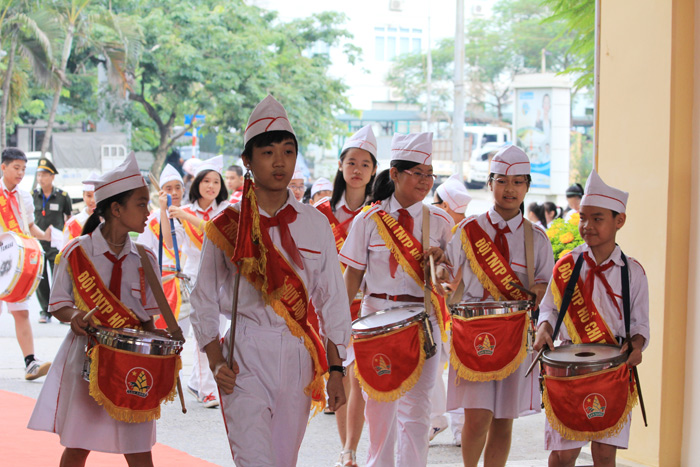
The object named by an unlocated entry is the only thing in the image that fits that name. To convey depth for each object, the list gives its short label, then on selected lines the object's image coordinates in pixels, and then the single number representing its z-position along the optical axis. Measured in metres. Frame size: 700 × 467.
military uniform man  12.84
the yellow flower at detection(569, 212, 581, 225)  9.67
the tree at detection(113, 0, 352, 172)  23.72
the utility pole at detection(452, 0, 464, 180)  23.09
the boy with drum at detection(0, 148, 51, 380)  9.18
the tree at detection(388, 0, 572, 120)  39.38
